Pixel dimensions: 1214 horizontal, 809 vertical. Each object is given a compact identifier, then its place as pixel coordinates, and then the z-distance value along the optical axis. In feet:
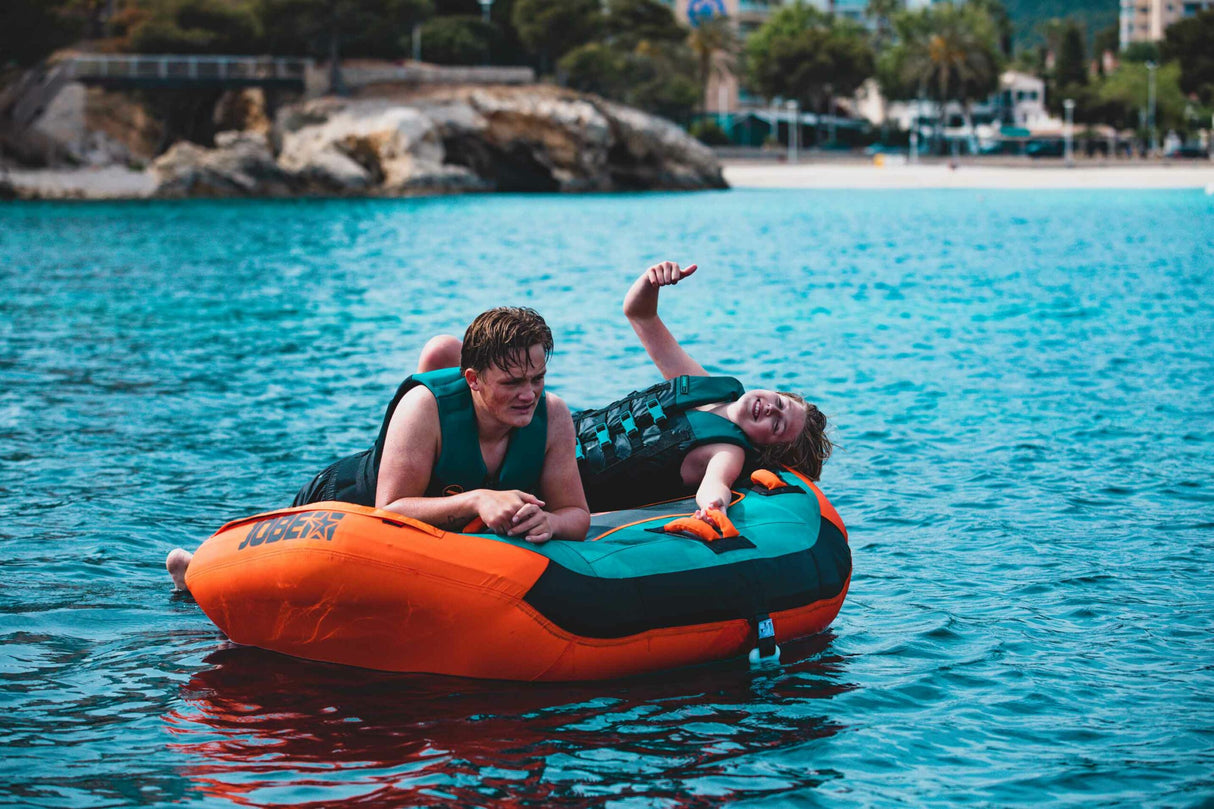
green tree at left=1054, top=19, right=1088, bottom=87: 362.74
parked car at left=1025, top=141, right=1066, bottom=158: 318.30
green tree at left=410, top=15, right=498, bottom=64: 231.71
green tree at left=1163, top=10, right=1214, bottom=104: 313.12
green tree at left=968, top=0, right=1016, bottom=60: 461.70
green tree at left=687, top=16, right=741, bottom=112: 302.25
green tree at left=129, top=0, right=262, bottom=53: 196.24
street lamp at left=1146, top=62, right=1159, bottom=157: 301.63
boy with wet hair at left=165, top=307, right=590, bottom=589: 16.24
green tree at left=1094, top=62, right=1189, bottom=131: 311.68
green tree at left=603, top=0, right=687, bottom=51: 263.29
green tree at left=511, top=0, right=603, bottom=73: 227.40
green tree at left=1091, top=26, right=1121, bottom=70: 584.81
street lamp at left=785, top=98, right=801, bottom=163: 285.23
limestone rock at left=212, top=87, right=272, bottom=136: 214.69
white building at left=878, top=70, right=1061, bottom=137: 392.06
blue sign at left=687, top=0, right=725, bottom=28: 342.03
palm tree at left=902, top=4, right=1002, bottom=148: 298.97
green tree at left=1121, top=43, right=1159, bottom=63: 425.48
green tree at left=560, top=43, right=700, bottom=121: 231.71
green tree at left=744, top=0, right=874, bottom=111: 291.99
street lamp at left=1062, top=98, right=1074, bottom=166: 289.17
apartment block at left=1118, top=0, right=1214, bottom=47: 534.78
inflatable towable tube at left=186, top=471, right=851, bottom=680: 16.84
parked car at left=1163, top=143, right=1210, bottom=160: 286.05
